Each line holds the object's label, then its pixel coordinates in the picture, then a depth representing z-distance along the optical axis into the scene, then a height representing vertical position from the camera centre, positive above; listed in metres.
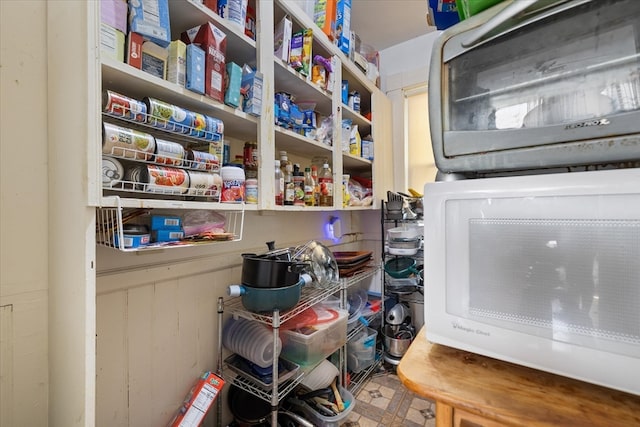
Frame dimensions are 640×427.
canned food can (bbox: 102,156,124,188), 0.68 +0.10
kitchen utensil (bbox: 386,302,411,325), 1.90 -0.72
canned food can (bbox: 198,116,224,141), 0.86 +0.26
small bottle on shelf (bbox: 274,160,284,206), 1.19 +0.12
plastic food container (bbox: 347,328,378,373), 1.73 -0.88
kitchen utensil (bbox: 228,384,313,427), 1.16 -0.85
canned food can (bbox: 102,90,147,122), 0.66 +0.26
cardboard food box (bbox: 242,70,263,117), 1.03 +0.45
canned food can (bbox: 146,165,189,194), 0.73 +0.09
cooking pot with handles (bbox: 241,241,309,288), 1.02 -0.22
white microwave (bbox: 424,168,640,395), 0.45 -0.11
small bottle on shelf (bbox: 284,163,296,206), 1.25 +0.12
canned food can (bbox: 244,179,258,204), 1.06 +0.09
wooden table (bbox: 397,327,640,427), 0.44 -0.32
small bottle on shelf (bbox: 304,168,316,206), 1.39 +0.12
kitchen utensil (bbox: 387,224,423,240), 1.84 -0.14
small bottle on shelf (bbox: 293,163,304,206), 1.32 +0.13
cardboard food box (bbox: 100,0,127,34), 0.65 +0.48
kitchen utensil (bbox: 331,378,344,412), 1.33 -0.92
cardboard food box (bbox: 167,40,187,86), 0.80 +0.44
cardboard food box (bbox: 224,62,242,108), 0.94 +0.44
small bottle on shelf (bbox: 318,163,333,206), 1.54 +0.14
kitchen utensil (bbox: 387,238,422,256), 1.81 -0.23
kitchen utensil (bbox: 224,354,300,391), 1.07 -0.64
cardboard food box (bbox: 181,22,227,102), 0.86 +0.51
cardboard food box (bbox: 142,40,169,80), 0.75 +0.43
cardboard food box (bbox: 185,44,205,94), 0.82 +0.43
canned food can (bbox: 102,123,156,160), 0.65 +0.18
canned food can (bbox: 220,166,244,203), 0.97 +0.10
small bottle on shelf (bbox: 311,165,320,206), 1.48 +0.13
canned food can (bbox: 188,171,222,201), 0.83 +0.09
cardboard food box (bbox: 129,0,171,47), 0.70 +0.50
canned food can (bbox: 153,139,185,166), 0.75 +0.17
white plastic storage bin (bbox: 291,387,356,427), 1.24 -0.93
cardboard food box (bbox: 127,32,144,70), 0.71 +0.43
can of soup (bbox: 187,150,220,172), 0.84 +0.16
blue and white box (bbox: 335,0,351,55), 1.59 +1.10
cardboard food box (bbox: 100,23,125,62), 0.65 +0.41
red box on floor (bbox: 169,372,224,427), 0.94 -0.67
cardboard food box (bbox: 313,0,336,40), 1.47 +1.05
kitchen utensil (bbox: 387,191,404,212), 1.93 +0.07
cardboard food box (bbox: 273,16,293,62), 1.19 +0.75
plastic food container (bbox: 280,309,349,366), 1.20 -0.58
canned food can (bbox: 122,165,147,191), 0.73 +0.10
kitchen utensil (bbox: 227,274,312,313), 1.02 -0.31
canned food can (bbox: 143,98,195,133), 0.74 +0.27
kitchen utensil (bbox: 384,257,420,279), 1.92 -0.39
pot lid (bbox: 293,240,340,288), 1.35 -0.26
